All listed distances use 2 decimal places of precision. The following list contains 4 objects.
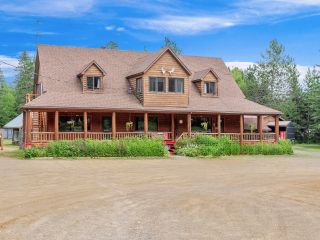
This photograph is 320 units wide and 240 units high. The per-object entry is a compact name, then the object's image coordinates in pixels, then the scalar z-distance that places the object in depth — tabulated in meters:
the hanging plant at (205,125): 26.02
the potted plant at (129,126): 24.33
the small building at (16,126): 34.20
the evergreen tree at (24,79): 59.73
